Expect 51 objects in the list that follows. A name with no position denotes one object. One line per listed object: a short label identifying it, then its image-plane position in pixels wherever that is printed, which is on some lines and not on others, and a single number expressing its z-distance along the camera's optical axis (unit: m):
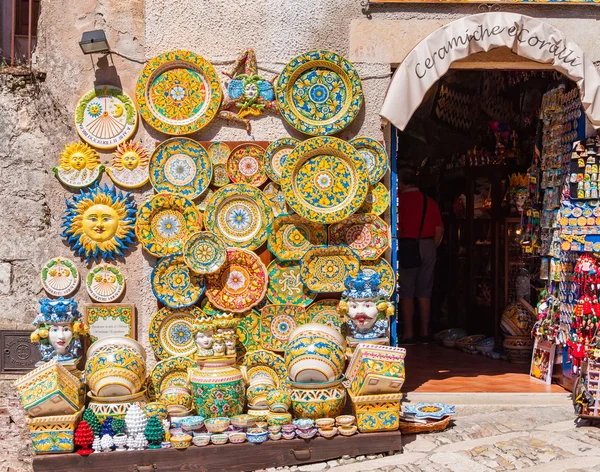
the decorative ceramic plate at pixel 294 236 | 5.25
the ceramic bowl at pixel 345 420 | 4.40
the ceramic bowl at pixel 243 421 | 4.35
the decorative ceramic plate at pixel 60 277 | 5.24
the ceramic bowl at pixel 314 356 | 4.43
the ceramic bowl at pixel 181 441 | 4.20
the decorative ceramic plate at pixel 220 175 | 5.29
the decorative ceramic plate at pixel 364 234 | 5.25
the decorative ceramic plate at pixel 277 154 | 5.22
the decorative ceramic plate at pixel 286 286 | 5.25
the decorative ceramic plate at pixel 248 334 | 5.23
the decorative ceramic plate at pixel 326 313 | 5.20
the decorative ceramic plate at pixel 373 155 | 5.25
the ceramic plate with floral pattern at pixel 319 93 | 5.22
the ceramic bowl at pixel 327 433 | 4.32
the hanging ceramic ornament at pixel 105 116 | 5.23
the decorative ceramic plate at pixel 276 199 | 5.30
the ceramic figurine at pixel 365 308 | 4.73
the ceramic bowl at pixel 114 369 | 4.41
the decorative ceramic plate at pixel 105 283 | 5.23
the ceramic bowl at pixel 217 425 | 4.31
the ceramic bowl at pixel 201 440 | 4.23
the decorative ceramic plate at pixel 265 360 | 5.16
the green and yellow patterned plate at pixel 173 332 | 5.20
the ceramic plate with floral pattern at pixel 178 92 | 5.20
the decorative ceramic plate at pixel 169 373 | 5.05
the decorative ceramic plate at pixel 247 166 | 5.27
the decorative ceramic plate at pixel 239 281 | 5.23
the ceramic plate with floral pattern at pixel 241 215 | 5.25
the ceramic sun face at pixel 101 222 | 5.21
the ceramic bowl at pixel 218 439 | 4.25
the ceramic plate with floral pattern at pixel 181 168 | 5.22
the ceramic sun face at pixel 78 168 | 5.24
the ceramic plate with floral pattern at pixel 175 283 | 5.17
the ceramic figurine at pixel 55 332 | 4.62
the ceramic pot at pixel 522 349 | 6.61
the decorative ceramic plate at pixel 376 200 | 5.28
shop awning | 4.99
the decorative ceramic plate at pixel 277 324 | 5.21
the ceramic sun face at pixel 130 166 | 5.23
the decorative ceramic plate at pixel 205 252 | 5.12
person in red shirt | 7.29
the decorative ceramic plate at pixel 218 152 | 5.26
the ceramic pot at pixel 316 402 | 4.44
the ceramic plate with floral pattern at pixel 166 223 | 5.19
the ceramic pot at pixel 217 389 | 4.47
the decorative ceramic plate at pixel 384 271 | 5.25
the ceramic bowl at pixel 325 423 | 4.35
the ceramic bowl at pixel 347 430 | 4.36
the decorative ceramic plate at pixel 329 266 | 5.19
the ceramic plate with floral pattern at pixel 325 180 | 5.15
